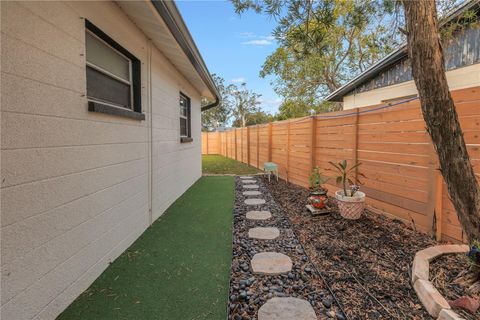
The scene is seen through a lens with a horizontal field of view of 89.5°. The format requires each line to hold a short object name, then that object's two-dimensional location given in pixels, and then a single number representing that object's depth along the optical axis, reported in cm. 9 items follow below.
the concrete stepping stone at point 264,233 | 333
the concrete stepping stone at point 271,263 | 246
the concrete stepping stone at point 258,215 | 416
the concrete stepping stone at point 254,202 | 503
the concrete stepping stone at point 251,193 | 591
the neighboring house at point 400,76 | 442
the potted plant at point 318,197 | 417
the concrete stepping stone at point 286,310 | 180
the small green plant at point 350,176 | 382
